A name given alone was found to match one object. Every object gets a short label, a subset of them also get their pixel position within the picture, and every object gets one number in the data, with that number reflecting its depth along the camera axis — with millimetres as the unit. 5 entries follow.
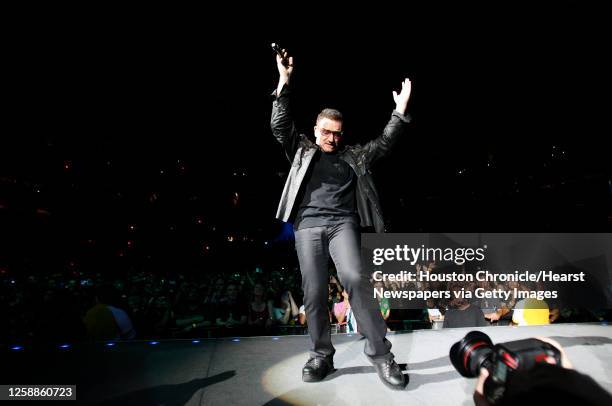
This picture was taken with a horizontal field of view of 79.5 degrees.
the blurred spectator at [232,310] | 7949
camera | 1042
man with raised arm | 2256
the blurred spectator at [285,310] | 7719
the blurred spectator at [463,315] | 4551
